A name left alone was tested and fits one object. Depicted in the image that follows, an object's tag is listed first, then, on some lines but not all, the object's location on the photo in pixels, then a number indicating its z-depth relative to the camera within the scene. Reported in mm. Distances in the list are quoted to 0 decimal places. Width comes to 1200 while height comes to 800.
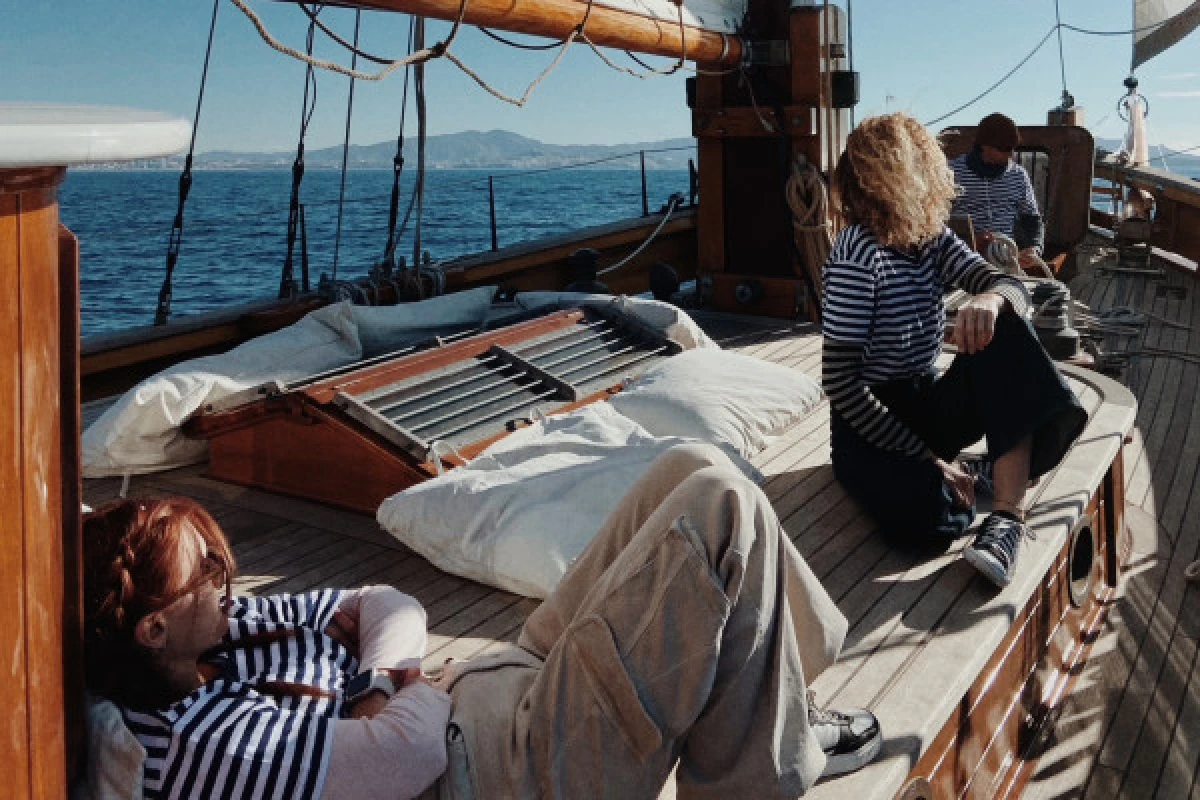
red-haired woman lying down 1332
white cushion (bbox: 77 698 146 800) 1288
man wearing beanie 6277
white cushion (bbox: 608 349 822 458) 3432
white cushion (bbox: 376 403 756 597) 2648
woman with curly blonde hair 2656
